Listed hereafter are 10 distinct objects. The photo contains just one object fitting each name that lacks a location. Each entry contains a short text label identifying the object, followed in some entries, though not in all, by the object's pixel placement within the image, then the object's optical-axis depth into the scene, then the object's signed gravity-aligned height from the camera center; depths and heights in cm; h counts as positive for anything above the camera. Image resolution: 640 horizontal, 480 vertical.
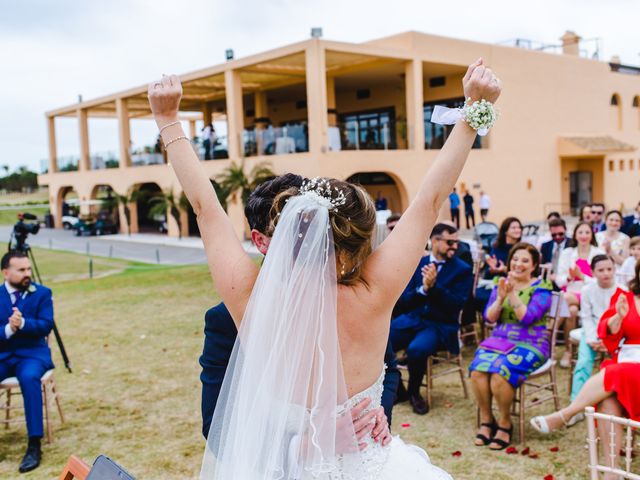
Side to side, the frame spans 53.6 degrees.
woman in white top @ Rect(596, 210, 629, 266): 789 -87
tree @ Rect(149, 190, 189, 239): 2664 -73
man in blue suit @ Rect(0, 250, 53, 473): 505 -116
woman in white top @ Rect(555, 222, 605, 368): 700 -108
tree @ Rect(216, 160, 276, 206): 1783 +4
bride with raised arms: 184 -34
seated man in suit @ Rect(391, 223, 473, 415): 577 -125
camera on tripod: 744 -44
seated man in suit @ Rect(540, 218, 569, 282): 817 -93
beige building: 2208 +240
